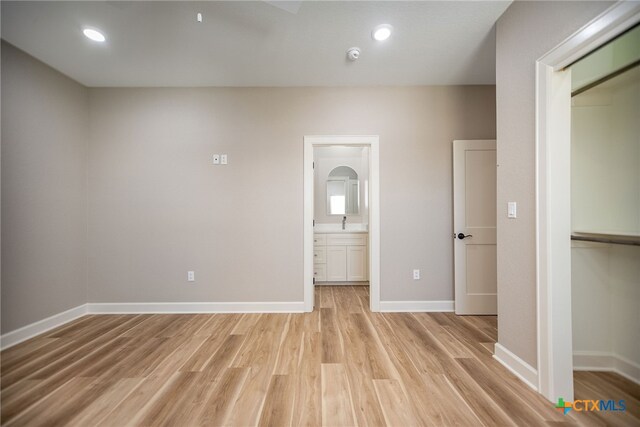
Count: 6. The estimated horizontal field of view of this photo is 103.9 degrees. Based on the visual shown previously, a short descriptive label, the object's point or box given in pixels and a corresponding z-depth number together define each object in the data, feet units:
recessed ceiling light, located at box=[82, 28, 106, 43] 6.65
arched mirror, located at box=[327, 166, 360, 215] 14.88
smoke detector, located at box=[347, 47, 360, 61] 7.38
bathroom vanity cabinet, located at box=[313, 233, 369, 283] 13.14
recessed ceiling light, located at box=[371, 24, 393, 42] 6.53
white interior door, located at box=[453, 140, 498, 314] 9.15
